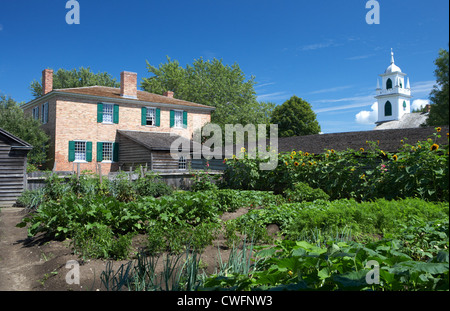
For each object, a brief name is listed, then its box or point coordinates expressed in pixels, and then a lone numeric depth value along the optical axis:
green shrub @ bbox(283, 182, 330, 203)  10.02
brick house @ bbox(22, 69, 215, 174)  23.95
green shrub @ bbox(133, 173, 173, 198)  13.80
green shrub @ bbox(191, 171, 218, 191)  13.95
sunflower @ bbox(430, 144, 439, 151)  8.17
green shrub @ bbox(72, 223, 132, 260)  5.48
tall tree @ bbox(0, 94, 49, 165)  23.53
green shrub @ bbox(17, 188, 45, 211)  11.99
